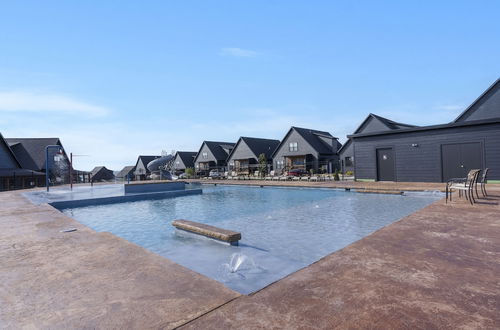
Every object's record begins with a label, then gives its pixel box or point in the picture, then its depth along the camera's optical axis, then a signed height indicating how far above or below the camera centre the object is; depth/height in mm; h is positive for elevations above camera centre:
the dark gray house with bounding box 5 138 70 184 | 29031 +1942
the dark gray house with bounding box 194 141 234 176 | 40469 +1963
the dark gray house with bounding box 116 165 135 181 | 52931 +286
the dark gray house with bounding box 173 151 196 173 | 46178 +1562
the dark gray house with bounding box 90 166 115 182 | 41281 -184
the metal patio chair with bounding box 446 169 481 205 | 6891 -566
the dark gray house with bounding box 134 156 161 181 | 49397 +1426
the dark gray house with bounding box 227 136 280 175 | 35594 +1922
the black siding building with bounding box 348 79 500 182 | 13516 +621
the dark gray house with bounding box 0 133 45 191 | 23703 +99
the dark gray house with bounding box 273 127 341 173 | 31234 +1736
